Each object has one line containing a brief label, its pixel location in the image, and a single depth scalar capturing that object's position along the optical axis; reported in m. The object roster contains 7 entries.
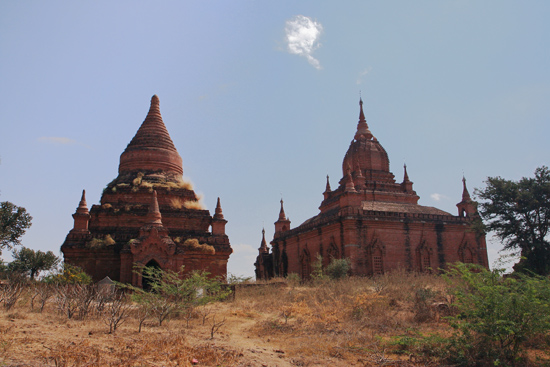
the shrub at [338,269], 28.39
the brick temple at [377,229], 31.16
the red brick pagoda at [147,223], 24.56
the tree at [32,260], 42.28
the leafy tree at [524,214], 26.64
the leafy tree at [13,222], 39.16
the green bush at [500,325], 11.03
